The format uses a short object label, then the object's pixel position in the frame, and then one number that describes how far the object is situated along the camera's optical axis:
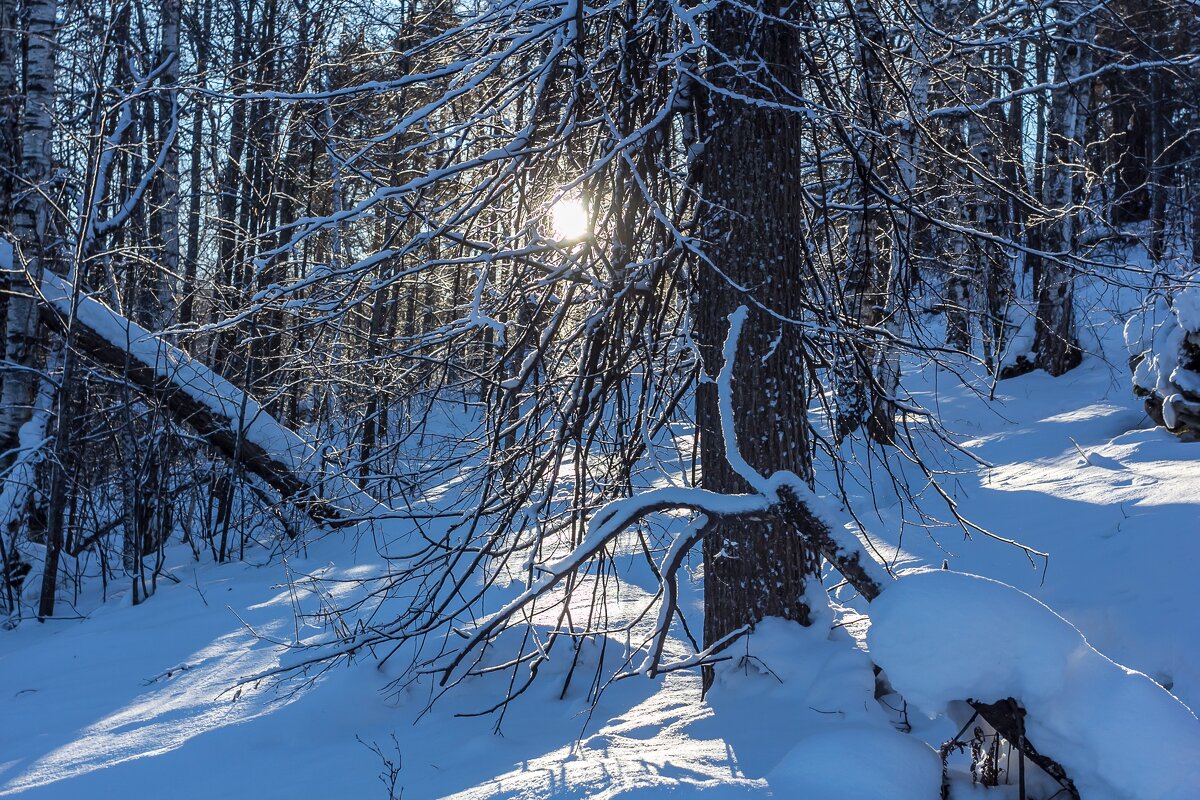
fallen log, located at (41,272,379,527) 7.23
